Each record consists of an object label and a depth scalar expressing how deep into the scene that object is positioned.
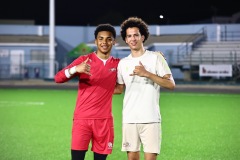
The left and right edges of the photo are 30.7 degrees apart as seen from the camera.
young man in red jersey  5.22
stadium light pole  32.88
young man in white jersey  5.10
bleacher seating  33.44
